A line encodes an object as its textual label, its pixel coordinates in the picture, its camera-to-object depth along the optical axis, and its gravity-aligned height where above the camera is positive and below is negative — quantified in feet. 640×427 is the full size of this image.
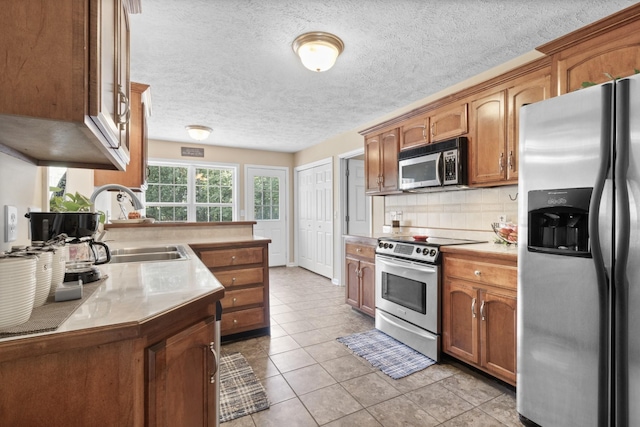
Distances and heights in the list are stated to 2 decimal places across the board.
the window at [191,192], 18.29 +1.22
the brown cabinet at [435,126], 8.91 +2.59
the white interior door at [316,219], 17.72 -0.40
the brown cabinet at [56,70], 2.29 +1.09
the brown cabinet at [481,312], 6.49 -2.25
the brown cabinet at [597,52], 5.38 +2.91
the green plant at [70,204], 5.00 +0.14
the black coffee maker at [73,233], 3.71 -0.25
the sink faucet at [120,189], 6.81 +0.45
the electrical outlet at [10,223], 3.88 -0.12
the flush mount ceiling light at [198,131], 14.84 +3.85
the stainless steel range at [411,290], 8.02 -2.18
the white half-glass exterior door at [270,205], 20.40 +0.47
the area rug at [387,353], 7.65 -3.75
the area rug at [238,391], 6.05 -3.74
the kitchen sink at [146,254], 6.68 -0.91
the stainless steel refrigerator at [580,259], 4.27 -0.72
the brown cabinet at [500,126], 7.23 +2.14
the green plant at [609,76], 5.09 +2.16
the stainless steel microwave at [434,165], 8.71 +1.38
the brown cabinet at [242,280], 8.79 -1.97
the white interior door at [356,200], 16.69 +0.63
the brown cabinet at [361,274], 10.68 -2.19
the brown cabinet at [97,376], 2.21 -1.24
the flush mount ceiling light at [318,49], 7.30 +3.85
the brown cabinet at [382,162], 11.14 +1.86
